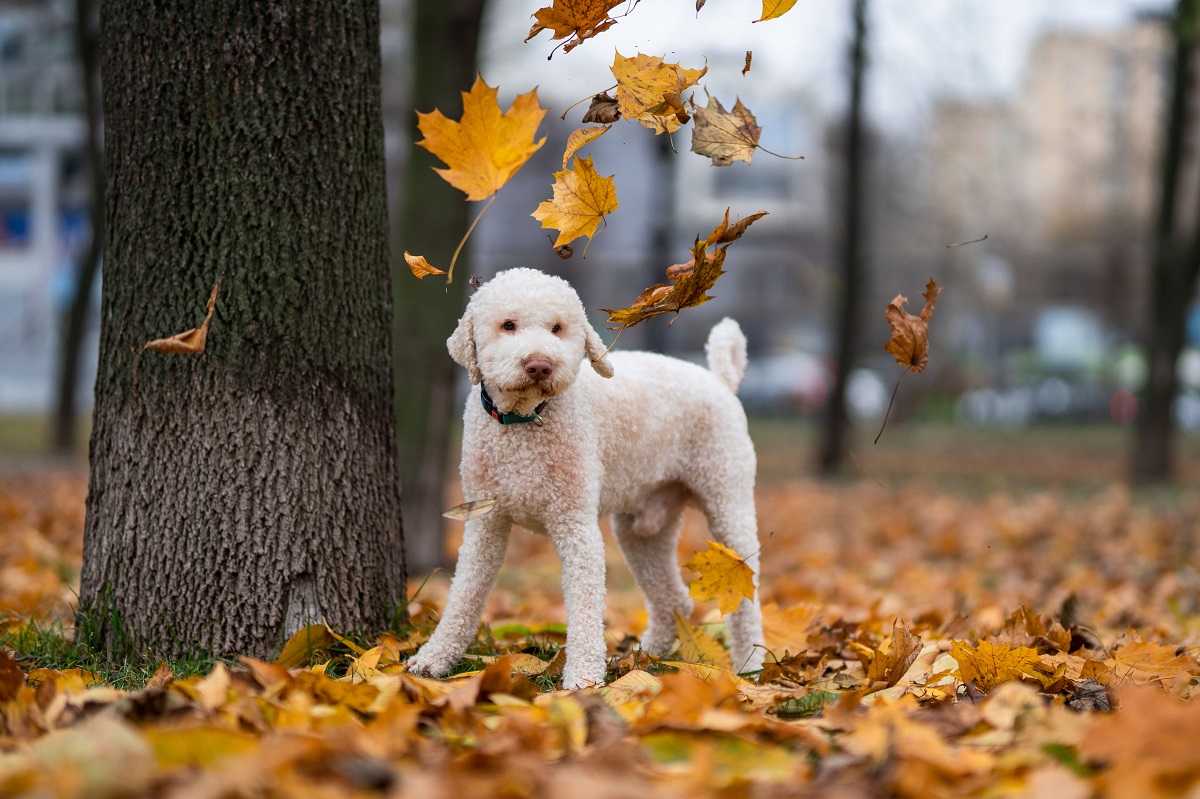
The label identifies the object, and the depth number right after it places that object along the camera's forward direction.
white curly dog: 2.70
